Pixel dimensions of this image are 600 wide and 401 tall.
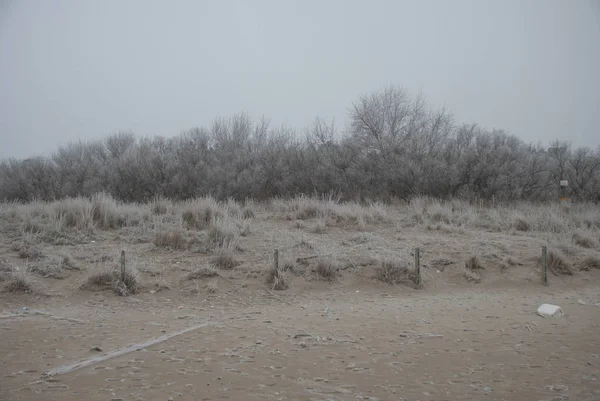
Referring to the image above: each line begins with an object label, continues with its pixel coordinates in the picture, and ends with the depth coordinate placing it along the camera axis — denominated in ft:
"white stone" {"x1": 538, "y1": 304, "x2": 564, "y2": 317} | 21.98
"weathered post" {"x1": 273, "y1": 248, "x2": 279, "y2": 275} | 26.96
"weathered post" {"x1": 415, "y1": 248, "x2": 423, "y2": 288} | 27.81
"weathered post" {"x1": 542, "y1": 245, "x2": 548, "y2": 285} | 28.99
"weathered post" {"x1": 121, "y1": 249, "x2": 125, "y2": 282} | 25.16
